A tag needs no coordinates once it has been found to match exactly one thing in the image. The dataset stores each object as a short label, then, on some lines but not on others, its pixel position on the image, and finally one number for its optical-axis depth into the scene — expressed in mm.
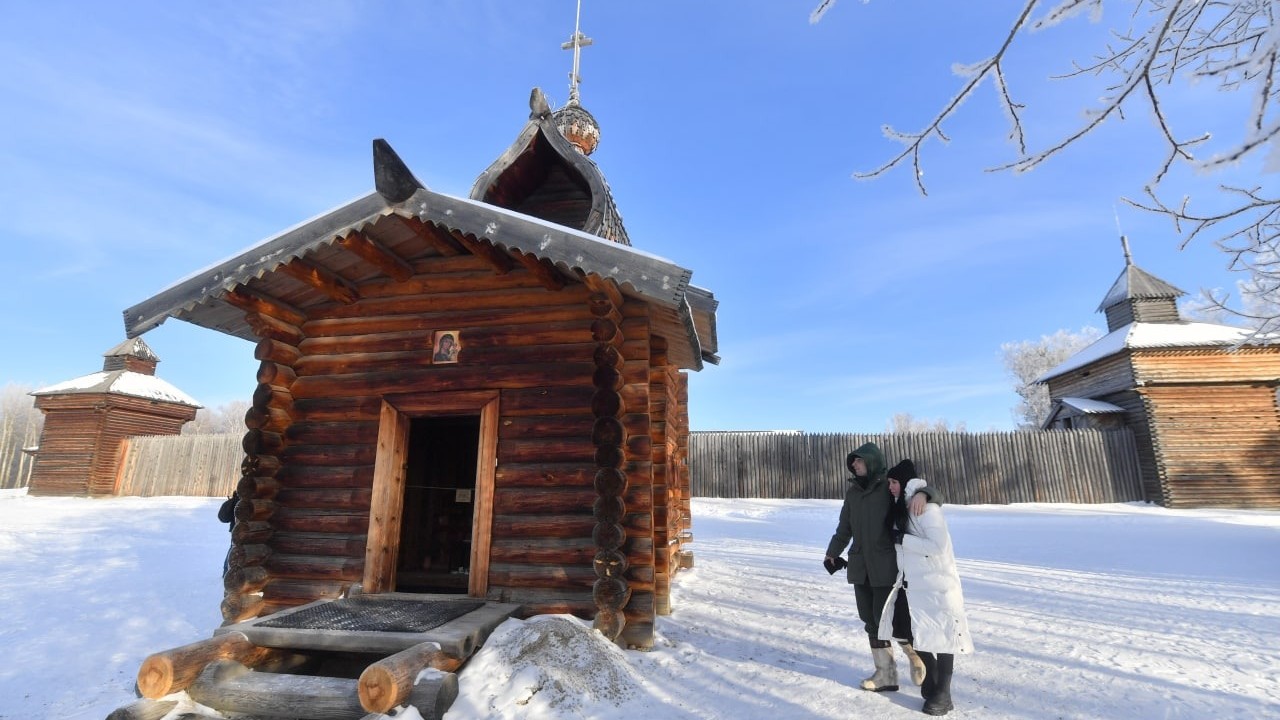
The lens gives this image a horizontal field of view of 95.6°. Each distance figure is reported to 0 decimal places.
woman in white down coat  4051
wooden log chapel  5594
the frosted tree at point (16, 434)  48134
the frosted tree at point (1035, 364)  43438
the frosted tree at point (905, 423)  98750
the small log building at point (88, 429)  24141
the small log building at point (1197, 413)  18562
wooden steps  3740
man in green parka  4523
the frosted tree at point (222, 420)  76625
